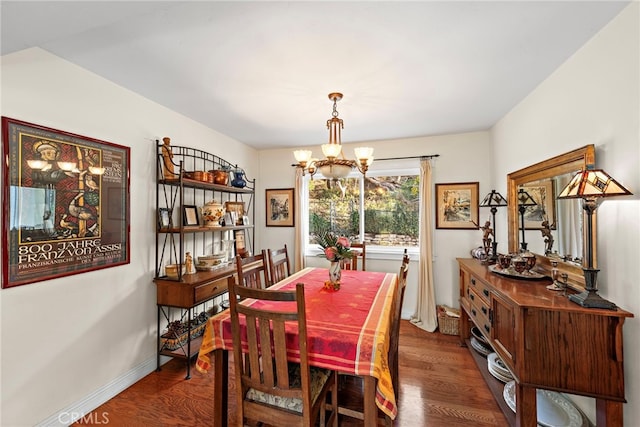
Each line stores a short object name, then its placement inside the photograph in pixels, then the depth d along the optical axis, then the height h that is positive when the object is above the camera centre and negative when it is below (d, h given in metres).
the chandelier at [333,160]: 2.07 +0.46
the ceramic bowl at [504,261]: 2.24 -0.39
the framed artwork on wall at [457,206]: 3.39 +0.13
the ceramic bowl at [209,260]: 2.78 -0.46
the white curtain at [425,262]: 3.40 -0.61
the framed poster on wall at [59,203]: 1.56 +0.10
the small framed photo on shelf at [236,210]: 3.33 +0.09
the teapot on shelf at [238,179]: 3.23 +0.46
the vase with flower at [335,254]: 2.16 -0.31
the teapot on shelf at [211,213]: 2.82 +0.04
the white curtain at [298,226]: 3.97 -0.14
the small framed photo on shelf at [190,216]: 2.70 +0.01
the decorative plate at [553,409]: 1.73 -1.35
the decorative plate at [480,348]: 2.62 -1.34
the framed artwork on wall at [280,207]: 4.14 +0.15
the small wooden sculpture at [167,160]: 2.45 +0.54
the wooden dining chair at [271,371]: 1.29 -0.80
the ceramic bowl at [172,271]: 2.48 -0.50
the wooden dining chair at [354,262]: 3.15 -0.56
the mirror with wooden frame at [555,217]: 1.71 -0.02
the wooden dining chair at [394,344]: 1.61 -0.88
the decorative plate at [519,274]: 2.00 -0.46
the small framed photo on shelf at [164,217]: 2.50 +0.00
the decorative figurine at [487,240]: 2.85 -0.27
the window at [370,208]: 3.78 +0.12
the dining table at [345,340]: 1.33 -0.67
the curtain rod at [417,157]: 3.48 +0.79
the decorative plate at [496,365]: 2.20 -1.31
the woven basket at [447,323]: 3.15 -1.29
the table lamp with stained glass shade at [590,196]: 1.33 +0.10
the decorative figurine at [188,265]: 2.58 -0.46
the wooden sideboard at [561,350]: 1.38 -0.75
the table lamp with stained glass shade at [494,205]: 2.72 +0.11
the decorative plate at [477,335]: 2.71 -1.29
